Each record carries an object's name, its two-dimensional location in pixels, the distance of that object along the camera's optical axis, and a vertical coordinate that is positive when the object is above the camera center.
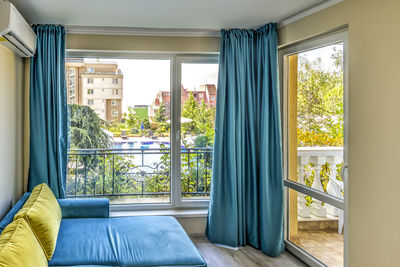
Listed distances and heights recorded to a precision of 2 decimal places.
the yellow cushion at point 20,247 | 1.45 -0.59
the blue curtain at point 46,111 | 2.98 +0.23
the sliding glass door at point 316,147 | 2.50 -0.12
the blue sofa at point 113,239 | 2.12 -0.85
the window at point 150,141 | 3.38 -0.08
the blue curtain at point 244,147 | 3.09 -0.14
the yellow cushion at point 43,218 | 2.00 -0.60
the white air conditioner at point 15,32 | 2.15 +0.79
